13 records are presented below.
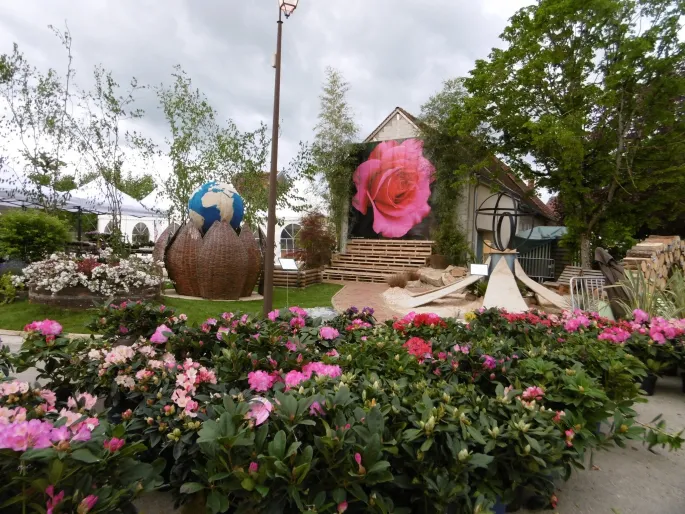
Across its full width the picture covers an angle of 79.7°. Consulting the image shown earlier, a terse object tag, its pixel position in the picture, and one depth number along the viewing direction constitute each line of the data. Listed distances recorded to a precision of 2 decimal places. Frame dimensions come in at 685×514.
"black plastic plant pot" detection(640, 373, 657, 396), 3.55
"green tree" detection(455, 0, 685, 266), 10.26
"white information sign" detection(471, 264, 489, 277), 7.48
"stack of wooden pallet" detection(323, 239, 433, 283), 14.88
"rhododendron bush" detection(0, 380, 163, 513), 0.97
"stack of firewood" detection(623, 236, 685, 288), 5.38
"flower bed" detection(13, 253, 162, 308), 6.41
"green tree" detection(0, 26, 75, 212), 10.38
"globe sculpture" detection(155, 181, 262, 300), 8.25
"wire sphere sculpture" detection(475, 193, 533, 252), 8.54
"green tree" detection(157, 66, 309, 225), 11.62
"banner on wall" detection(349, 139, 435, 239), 15.81
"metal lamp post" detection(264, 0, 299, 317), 6.01
